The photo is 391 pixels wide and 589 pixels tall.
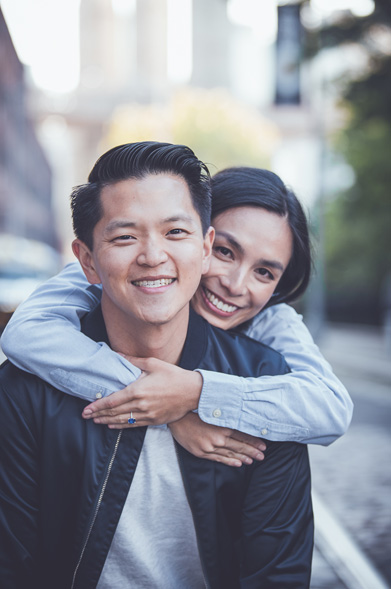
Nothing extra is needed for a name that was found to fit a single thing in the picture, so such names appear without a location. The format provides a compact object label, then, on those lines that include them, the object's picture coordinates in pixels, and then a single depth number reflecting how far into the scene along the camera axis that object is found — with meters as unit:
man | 2.02
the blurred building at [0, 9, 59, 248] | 37.78
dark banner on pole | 12.64
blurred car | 13.04
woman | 2.04
